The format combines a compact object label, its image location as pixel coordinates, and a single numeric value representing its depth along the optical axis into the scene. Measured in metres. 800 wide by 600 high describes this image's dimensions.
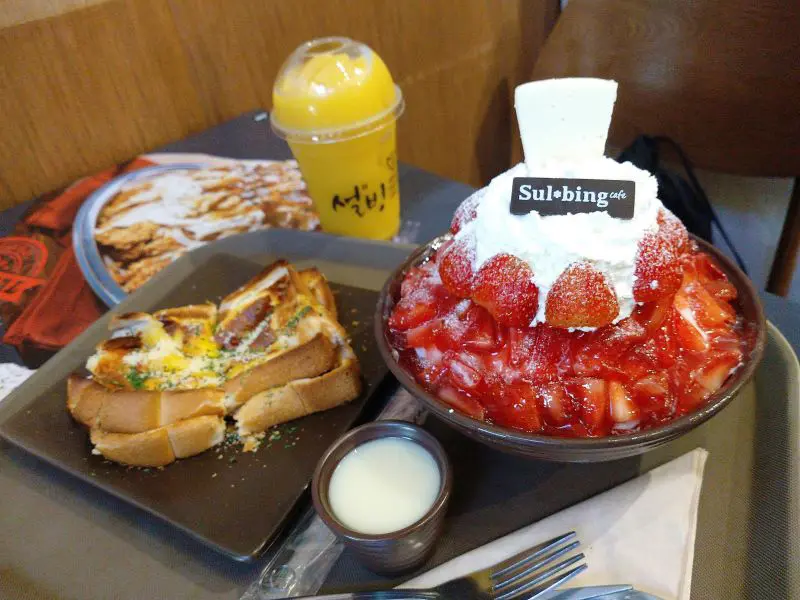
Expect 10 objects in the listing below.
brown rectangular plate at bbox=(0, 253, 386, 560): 0.28
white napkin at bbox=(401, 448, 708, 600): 0.25
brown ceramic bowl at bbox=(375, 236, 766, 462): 0.24
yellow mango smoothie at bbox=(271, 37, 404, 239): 0.43
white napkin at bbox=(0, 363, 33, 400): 0.39
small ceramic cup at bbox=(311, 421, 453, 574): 0.24
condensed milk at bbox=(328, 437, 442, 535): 0.26
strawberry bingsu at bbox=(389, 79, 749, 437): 0.25
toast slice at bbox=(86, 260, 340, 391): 0.35
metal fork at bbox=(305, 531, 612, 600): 0.24
